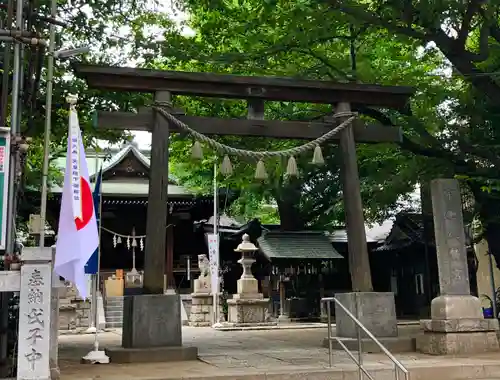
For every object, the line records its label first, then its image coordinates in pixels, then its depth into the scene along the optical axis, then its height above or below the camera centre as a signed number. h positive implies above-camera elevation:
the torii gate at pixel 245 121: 9.65 +2.99
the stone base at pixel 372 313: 9.98 -0.62
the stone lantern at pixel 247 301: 19.66 -0.69
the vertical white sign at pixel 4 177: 6.25 +1.24
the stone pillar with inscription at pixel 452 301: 9.45 -0.43
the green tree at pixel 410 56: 10.12 +4.56
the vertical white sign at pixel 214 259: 19.28 +0.79
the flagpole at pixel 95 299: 9.38 -0.36
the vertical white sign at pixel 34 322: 5.90 -0.38
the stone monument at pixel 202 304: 20.95 -0.82
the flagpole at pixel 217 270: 19.48 +0.41
